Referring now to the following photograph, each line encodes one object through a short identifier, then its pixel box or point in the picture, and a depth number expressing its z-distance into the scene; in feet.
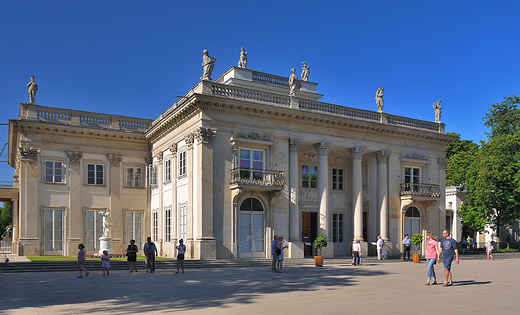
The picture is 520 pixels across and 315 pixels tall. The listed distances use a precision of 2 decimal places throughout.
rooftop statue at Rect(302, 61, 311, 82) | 118.01
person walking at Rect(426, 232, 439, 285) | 46.37
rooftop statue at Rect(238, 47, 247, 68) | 108.78
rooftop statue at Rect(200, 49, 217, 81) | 84.79
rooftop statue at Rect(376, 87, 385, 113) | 103.30
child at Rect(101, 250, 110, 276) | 59.82
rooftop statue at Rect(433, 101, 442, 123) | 113.19
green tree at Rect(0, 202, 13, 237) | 260.52
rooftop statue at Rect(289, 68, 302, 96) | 92.48
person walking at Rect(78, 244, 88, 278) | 56.49
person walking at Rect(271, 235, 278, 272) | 65.24
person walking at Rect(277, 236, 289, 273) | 65.82
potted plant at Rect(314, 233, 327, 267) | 84.89
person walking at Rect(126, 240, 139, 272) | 64.69
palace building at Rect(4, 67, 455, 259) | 83.56
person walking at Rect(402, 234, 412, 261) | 90.84
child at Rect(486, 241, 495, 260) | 96.43
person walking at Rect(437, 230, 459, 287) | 45.39
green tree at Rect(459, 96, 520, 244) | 119.03
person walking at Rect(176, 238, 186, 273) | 64.13
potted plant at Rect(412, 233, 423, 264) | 92.53
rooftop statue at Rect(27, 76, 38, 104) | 99.09
